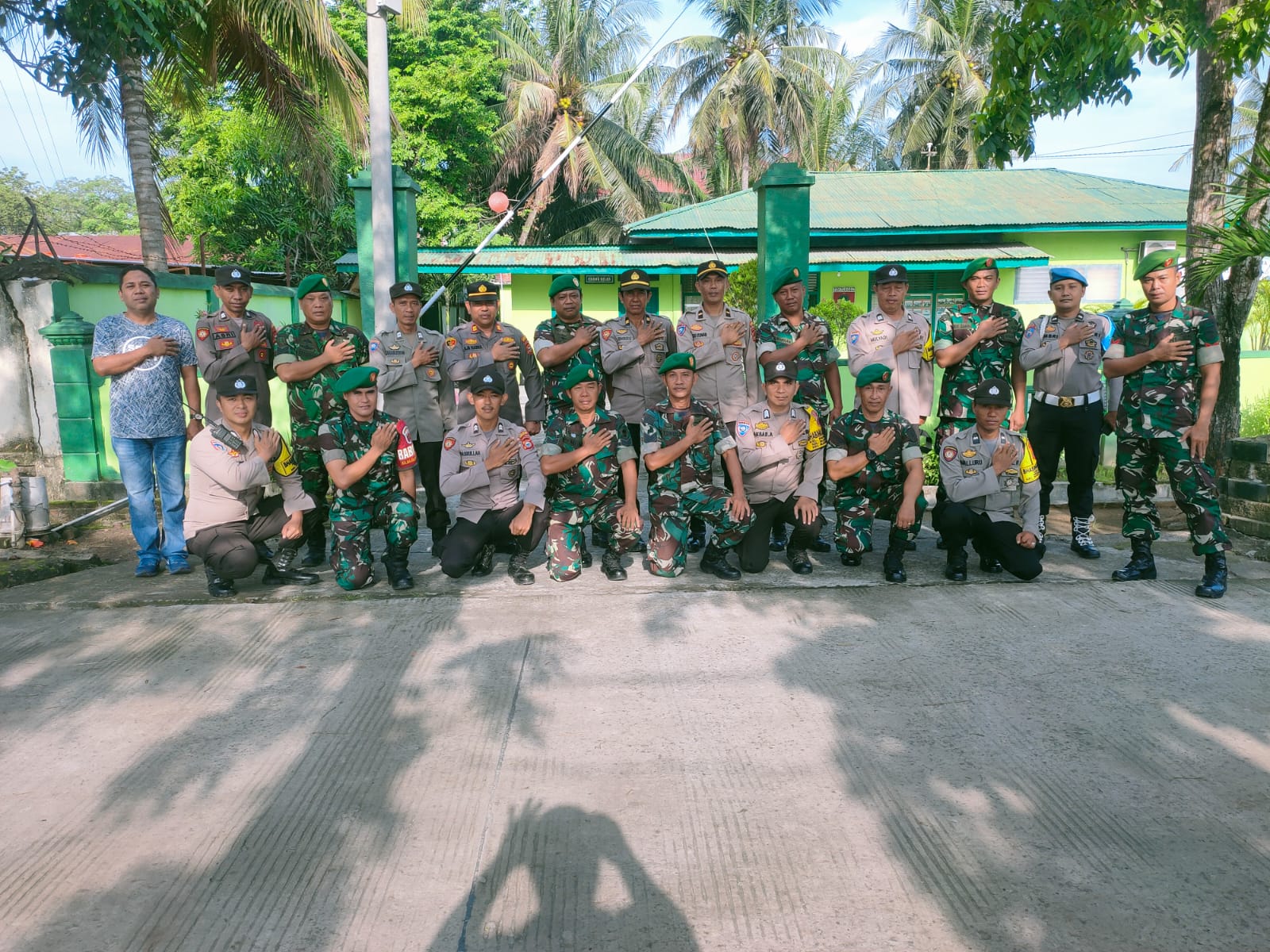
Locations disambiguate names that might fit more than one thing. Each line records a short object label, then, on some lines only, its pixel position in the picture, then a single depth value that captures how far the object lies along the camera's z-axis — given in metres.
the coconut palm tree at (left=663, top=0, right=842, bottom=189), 24.61
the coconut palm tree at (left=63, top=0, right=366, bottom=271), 9.58
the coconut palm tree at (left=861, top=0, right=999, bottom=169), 25.94
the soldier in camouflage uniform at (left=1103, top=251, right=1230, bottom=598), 4.86
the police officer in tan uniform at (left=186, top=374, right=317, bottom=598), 4.84
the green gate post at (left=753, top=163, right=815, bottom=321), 7.20
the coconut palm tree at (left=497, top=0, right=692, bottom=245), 22.45
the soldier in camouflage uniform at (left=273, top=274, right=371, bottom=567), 5.39
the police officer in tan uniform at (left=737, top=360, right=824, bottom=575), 5.19
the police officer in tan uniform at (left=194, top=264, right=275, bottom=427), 5.41
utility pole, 6.46
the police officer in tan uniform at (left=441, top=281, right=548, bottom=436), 5.68
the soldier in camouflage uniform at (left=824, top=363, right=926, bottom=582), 5.09
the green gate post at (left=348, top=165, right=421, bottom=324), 7.05
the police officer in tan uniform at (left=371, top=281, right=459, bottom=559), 5.58
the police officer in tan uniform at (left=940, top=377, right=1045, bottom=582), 4.91
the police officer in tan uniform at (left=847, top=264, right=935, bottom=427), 5.62
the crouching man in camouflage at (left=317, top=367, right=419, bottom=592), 4.91
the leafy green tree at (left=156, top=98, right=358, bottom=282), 16.98
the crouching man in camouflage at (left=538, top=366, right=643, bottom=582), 5.09
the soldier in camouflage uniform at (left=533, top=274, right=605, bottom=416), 5.61
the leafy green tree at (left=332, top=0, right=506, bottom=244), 18.92
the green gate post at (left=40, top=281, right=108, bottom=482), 7.06
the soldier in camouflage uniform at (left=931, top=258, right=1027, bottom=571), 5.43
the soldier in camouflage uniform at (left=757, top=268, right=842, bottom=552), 5.63
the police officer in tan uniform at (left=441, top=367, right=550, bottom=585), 5.05
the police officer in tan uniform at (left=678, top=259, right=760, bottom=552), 5.75
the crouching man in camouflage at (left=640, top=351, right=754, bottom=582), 5.14
